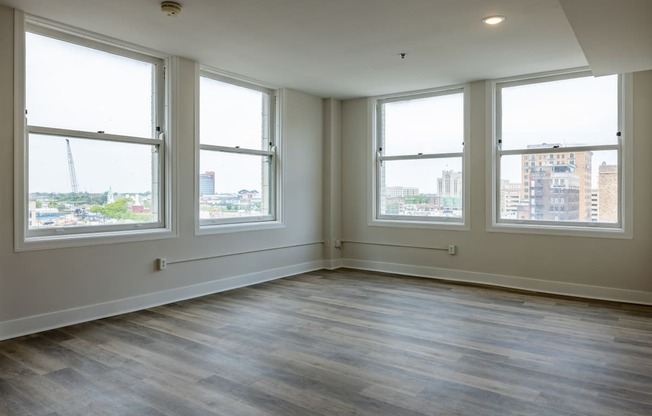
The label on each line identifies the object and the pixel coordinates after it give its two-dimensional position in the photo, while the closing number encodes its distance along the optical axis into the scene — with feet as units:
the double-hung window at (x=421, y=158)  19.63
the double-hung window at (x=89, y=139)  12.41
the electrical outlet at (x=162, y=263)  14.99
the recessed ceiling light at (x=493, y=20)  11.83
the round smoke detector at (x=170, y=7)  10.98
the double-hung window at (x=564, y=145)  16.12
